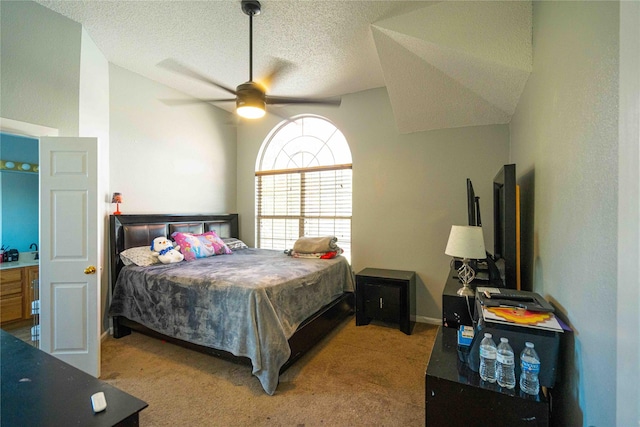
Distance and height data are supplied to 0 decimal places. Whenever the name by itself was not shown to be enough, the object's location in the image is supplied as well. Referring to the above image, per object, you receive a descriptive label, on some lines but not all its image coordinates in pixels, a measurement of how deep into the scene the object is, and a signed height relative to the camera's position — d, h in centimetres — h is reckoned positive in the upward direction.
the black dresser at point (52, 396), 80 -61
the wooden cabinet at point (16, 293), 306 -97
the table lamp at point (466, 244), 200 -24
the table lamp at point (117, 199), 306 +13
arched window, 411 +45
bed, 211 -84
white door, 224 -35
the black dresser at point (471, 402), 109 -83
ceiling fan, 226 +108
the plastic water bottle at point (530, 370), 112 -66
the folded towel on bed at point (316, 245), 365 -46
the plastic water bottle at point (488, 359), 123 -68
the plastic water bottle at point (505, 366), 117 -68
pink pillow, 335 -45
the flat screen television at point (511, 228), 174 -11
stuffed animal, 306 -47
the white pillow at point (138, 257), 297 -52
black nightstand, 312 -102
